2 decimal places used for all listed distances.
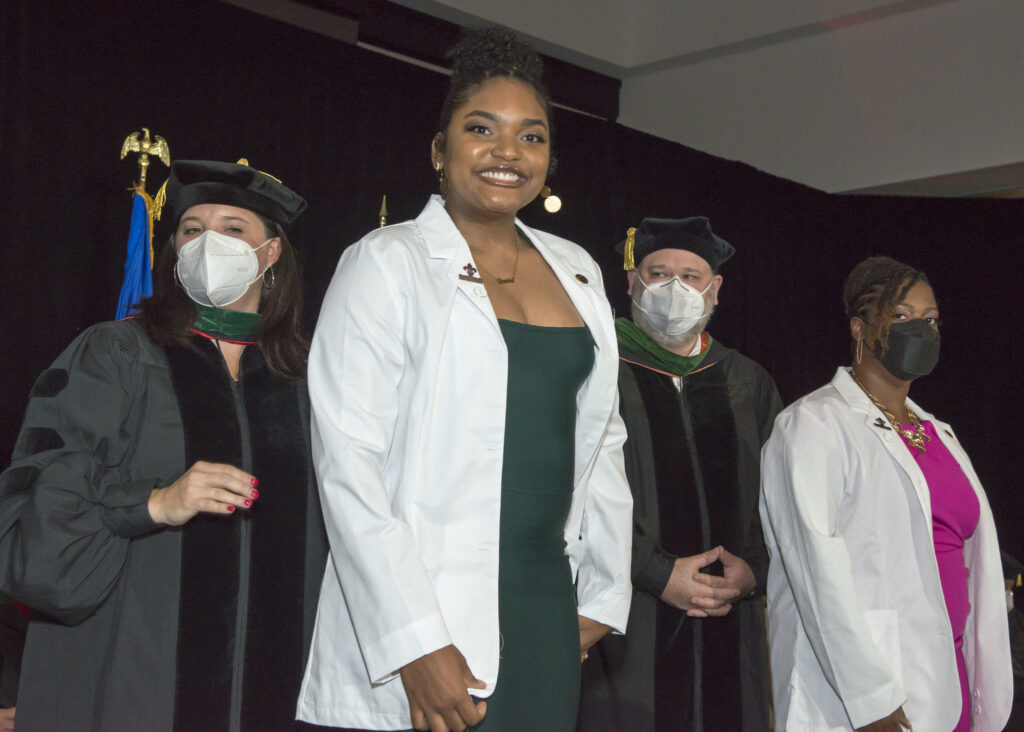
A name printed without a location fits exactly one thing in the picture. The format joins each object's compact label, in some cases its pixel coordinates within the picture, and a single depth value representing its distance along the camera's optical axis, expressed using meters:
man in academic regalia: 2.95
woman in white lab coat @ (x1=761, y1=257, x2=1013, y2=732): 2.65
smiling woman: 1.54
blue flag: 3.09
